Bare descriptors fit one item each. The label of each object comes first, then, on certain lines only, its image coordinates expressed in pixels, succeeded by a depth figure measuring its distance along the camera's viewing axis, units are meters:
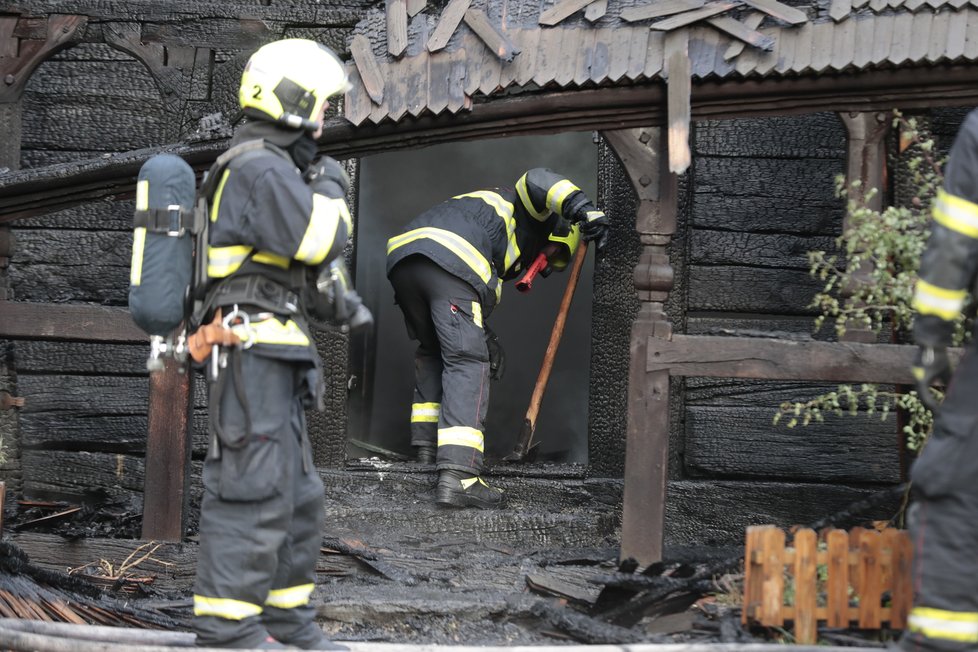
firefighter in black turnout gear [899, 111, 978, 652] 8.26
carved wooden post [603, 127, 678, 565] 11.86
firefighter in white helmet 8.59
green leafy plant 10.67
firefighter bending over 13.73
